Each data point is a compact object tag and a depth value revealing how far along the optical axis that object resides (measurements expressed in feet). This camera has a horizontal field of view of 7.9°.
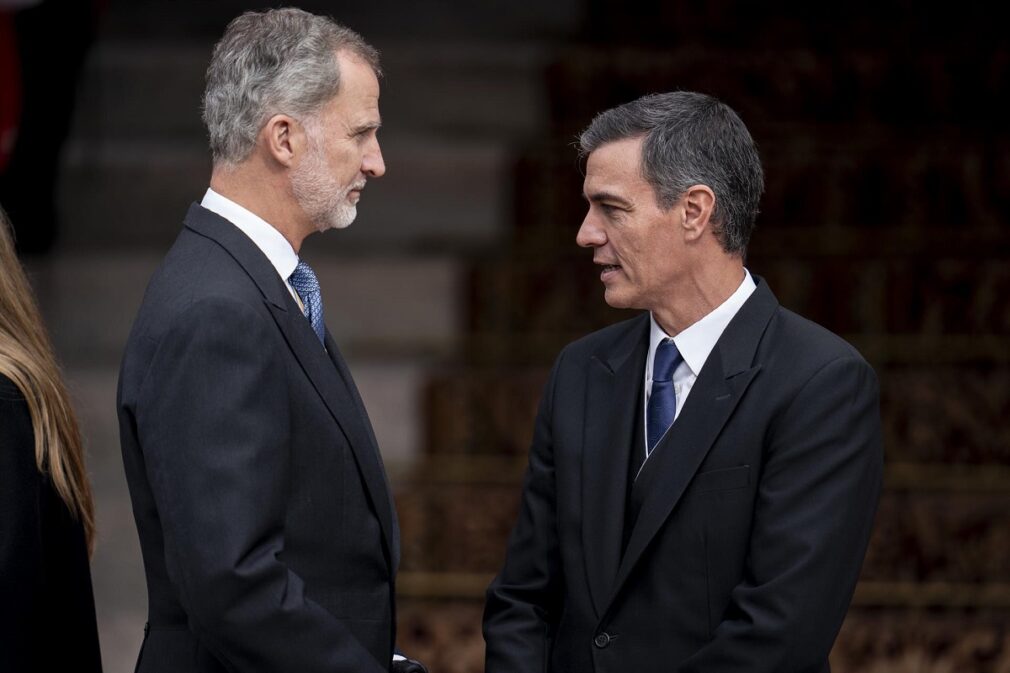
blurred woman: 27.10
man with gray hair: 26.52
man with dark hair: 27.15
